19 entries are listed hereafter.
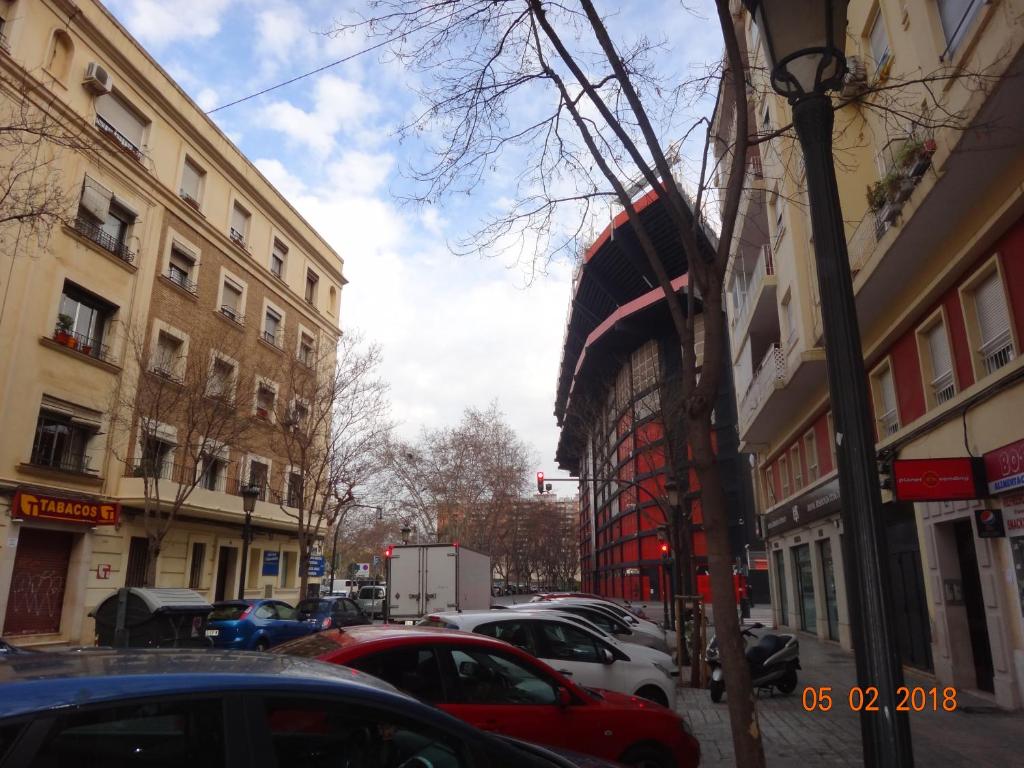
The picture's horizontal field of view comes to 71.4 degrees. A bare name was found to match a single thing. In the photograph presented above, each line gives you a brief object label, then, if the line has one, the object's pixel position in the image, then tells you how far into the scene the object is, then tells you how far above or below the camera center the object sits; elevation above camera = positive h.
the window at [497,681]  5.25 -0.76
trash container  11.91 -0.68
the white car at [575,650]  8.28 -0.83
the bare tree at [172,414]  20.12 +4.71
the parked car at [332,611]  20.78 -1.00
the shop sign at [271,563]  30.29 +0.60
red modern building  49.41 +14.80
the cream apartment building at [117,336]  18.95 +7.35
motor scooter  11.05 -1.31
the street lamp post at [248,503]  19.98 +2.03
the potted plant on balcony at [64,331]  20.19 +6.79
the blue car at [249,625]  16.69 -1.12
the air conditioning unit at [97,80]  20.89 +14.21
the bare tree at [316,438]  25.02 +4.88
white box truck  21.30 -0.06
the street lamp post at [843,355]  2.70 +0.92
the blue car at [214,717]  2.01 -0.43
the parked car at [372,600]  31.25 -1.09
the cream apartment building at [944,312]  8.98 +4.30
